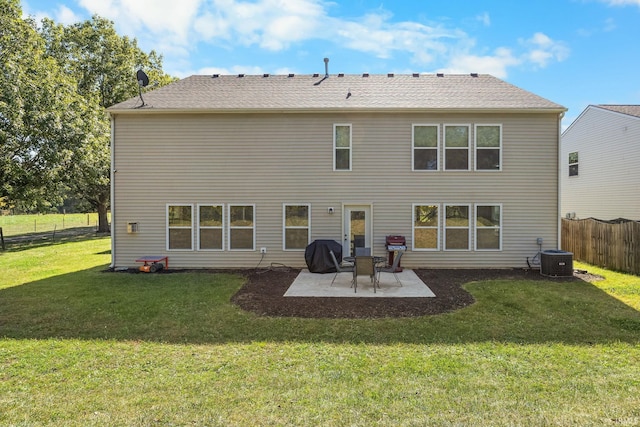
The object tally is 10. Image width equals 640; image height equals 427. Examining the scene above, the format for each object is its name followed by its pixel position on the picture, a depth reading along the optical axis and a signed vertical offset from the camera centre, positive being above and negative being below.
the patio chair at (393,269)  7.65 -1.44
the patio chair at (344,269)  7.98 -1.50
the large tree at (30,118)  13.63 +4.13
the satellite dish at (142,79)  10.23 +4.26
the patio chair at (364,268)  7.36 -1.35
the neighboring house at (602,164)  12.80 +2.11
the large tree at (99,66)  19.70 +9.48
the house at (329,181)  9.61 +0.89
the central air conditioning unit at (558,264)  8.70 -1.48
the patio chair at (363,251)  8.43 -1.11
